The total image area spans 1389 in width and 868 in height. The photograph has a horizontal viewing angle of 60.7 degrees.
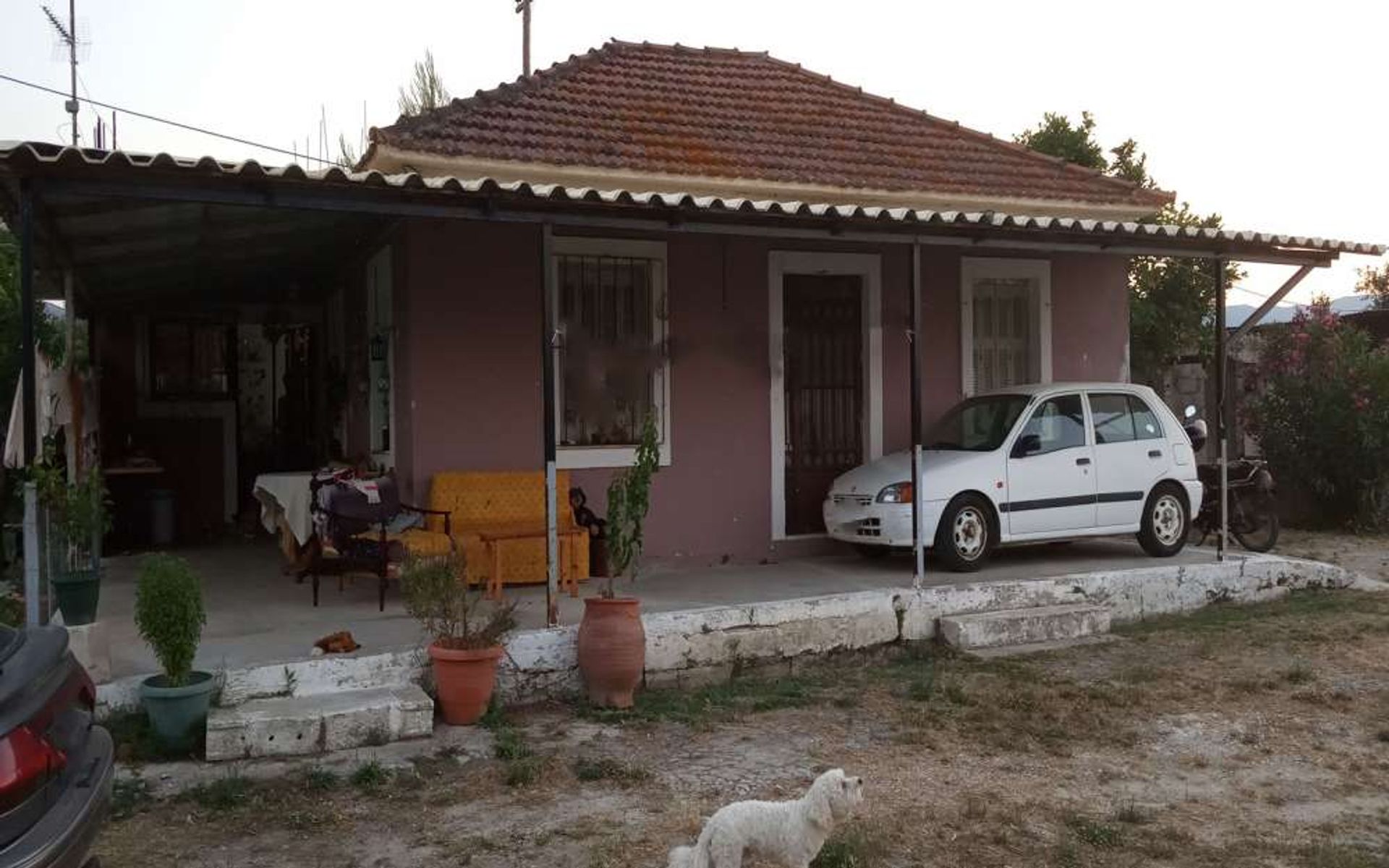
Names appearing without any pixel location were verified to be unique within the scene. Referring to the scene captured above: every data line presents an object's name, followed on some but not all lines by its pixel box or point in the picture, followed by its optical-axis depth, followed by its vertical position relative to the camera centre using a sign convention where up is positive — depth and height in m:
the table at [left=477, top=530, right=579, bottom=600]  7.86 -0.85
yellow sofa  8.19 -0.71
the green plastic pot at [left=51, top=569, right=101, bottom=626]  6.02 -0.83
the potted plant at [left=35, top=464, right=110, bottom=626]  6.07 -0.55
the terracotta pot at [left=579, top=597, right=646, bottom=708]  6.70 -1.27
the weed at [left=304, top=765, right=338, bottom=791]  5.45 -1.62
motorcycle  11.41 -0.83
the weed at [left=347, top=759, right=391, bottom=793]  5.47 -1.62
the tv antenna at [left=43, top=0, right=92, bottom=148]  22.92 +7.70
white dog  4.03 -1.39
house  7.90 +1.23
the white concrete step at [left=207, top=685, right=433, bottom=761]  5.72 -1.46
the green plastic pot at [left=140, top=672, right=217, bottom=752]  5.70 -1.35
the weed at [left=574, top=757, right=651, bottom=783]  5.57 -1.64
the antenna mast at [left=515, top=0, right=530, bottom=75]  26.98 +8.82
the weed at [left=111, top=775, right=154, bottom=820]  5.12 -1.61
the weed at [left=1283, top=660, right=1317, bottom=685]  7.31 -1.61
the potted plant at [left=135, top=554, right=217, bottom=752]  5.63 -1.00
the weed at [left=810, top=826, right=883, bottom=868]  4.43 -1.64
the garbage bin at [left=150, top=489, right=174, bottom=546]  11.70 -0.82
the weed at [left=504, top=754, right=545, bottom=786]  5.50 -1.62
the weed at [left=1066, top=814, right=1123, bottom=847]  4.72 -1.67
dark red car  2.84 -0.84
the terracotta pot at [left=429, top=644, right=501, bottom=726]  6.29 -1.35
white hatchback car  9.25 -0.47
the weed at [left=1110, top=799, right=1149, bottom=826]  4.96 -1.68
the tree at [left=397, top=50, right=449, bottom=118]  24.52 +7.04
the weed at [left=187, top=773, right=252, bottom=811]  5.21 -1.62
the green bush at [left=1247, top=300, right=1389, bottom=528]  14.01 +0.00
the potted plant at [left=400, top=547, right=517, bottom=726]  6.29 -1.13
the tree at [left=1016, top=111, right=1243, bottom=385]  18.31 +1.99
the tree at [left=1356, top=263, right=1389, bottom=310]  24.27 +2.75
